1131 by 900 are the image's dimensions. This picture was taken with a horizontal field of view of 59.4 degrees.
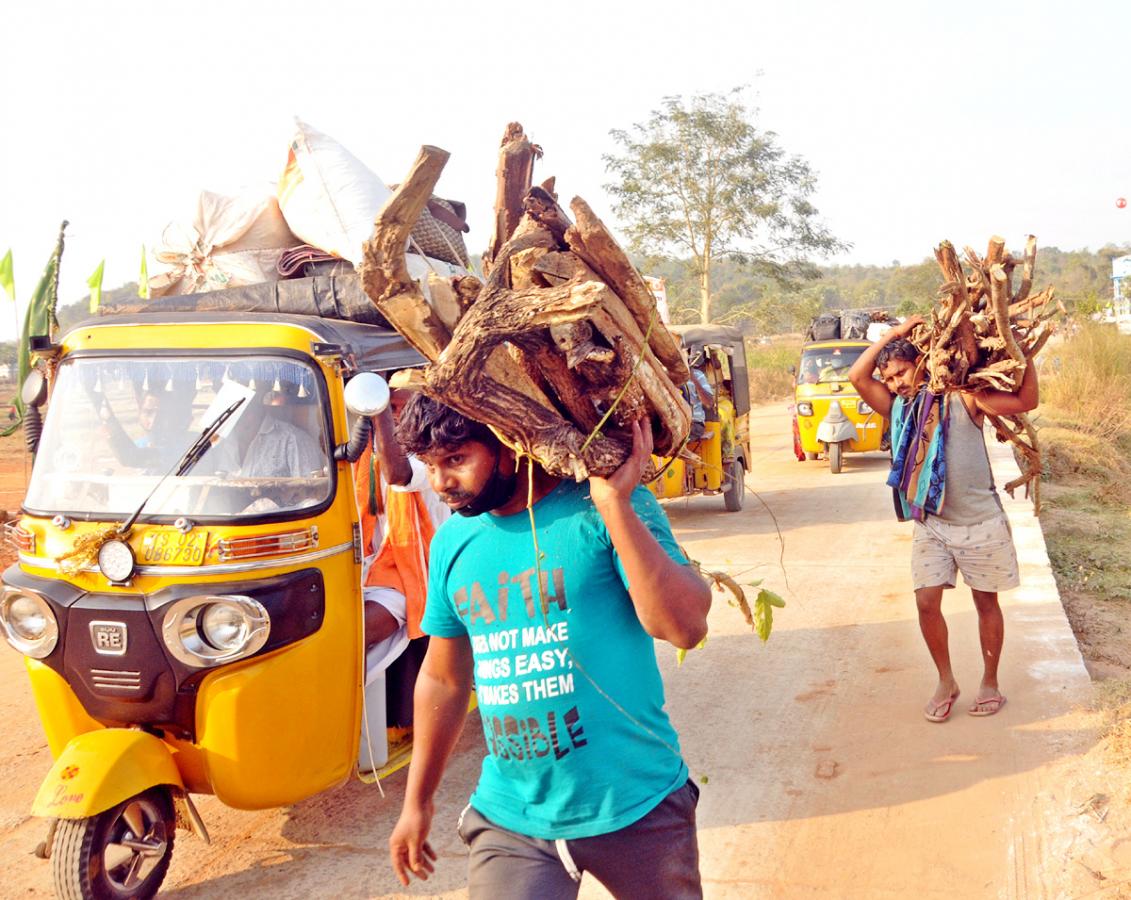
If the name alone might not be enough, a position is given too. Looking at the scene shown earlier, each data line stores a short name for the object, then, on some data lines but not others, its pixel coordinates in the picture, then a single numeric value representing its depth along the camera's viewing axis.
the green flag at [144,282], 5.67
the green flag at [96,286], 5.41
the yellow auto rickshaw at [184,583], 3.53
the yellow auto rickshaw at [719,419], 10.38
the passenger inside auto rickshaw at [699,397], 9.32
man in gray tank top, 4.92
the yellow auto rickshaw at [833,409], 14.41
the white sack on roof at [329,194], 5.07
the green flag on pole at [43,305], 4.54
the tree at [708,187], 29.02
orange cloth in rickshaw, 4.40
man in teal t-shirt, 2.17
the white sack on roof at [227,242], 5.38
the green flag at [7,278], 4.64
